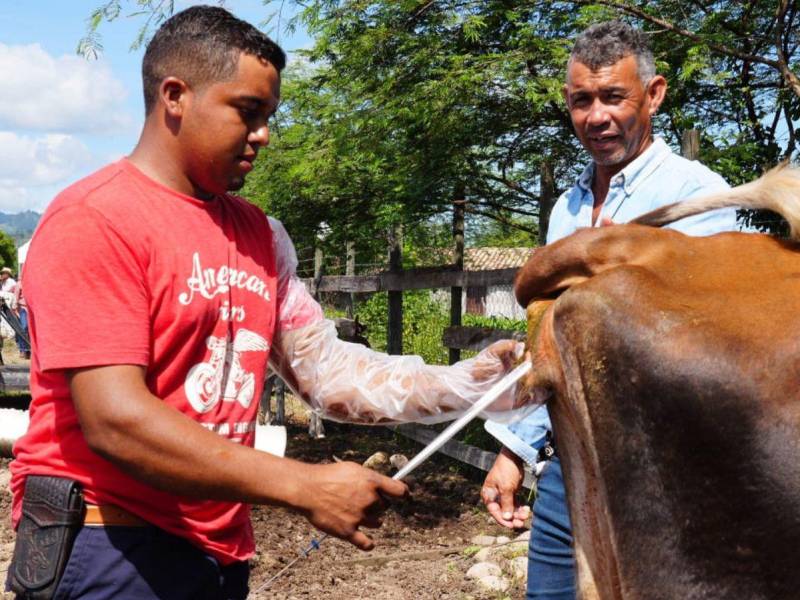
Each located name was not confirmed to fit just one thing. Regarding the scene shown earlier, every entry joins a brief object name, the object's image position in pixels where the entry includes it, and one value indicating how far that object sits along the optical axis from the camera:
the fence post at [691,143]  5.38
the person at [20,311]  16.90
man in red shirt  1.92
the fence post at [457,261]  8.19
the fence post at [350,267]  9.43
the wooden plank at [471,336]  6.91
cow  1.42
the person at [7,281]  21.84
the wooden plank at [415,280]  7.46
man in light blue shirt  2.90
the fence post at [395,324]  9.37
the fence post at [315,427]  10.24
